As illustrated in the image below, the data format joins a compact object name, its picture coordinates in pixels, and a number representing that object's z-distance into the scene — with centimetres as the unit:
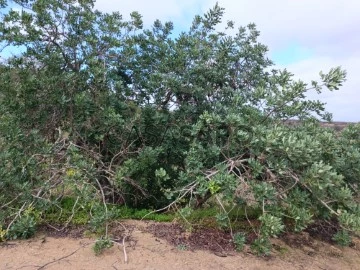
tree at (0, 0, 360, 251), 388
